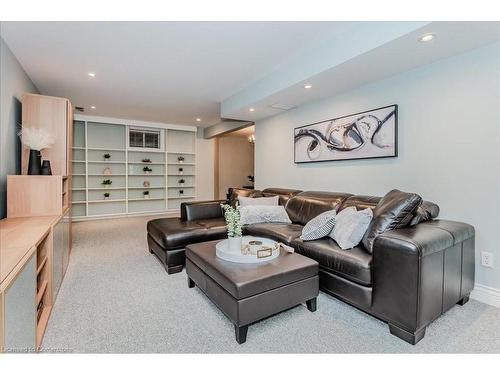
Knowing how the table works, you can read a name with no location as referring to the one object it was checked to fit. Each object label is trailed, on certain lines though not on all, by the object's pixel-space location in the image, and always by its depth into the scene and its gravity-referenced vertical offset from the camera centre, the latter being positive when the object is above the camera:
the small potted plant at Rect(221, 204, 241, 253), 2.06 -0.40
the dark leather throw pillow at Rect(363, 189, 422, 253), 1.92 -0.26
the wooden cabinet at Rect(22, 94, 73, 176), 2.87 +0.67
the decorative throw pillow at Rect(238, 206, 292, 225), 3.26 -0.44
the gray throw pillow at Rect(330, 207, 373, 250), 2.10 -0.40
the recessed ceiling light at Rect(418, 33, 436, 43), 1.92 +1.12
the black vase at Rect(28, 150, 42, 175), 2.67 +0.17
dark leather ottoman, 1.59 -0.72
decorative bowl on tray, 1.92 -0.56
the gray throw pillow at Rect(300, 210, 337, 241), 2.36 -0.44
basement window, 6.32 +1.07
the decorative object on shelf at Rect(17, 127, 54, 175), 2.68 +0.38
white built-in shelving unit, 5.80 +0.28
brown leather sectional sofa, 1.56 -0.62
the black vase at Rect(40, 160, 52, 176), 2.74 +0.11
